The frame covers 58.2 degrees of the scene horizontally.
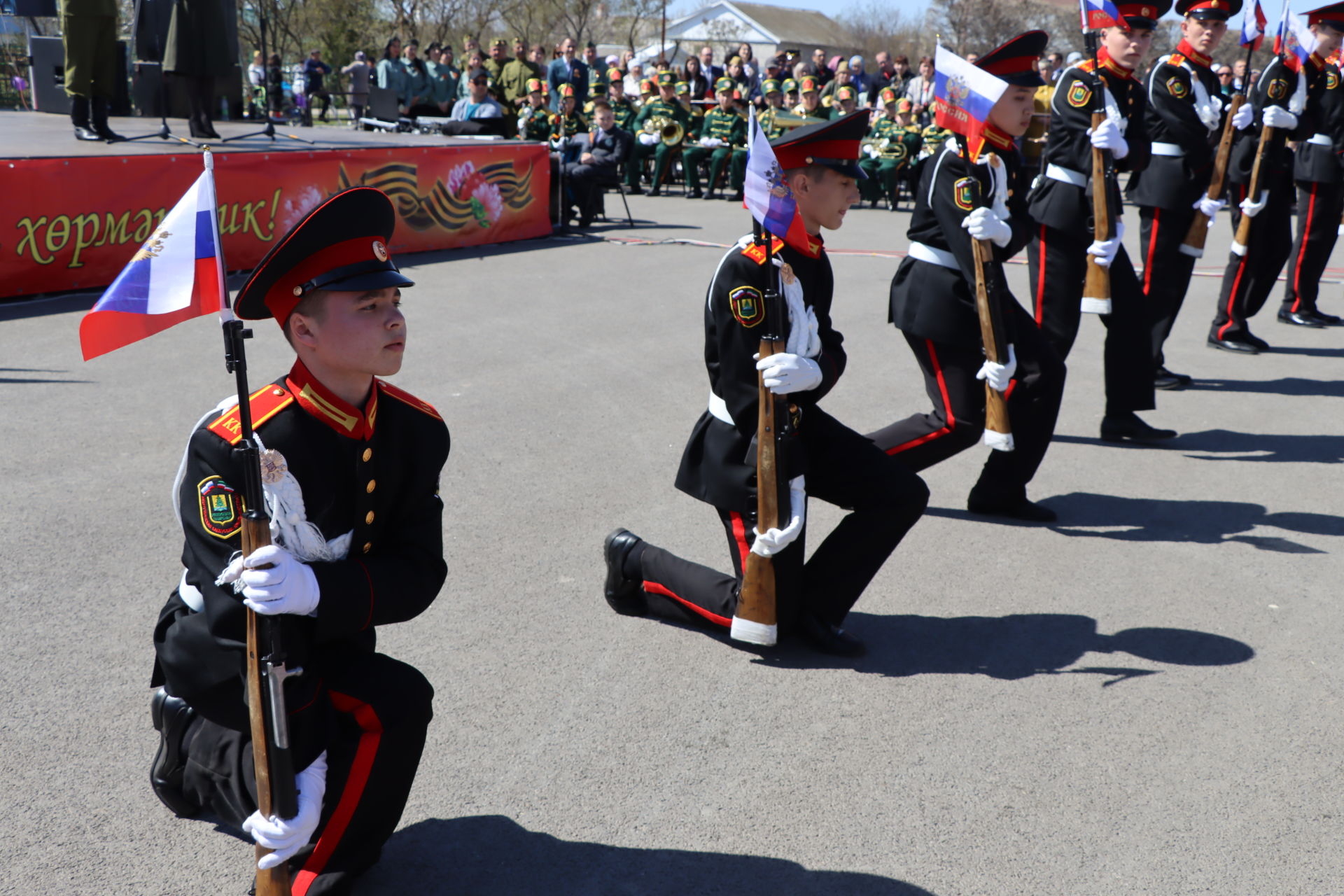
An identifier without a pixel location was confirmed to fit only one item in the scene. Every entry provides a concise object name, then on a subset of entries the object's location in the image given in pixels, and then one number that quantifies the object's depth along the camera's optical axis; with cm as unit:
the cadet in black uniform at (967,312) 490
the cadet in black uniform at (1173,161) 702
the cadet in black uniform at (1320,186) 870
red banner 884
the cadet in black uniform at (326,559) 238
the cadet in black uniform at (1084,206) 608
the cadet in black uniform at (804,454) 371
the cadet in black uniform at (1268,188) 837
